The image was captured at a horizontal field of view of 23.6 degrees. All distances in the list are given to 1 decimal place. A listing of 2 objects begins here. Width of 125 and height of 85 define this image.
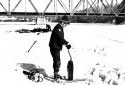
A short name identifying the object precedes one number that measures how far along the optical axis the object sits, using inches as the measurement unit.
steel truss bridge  1630.8
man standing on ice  379.9
